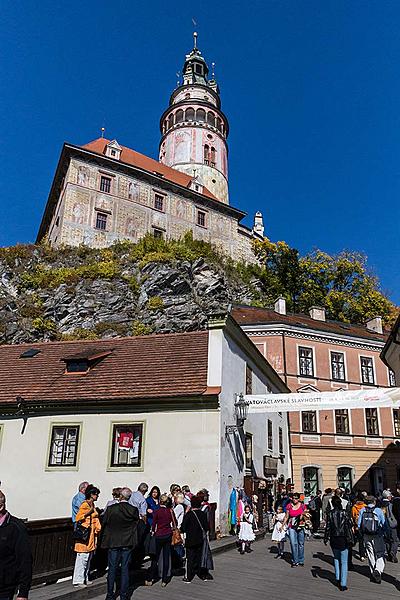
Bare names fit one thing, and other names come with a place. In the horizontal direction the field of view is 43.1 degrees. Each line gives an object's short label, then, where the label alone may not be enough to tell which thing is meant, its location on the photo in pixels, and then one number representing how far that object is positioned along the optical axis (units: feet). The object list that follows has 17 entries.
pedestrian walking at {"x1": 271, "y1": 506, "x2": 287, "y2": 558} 40.83
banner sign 54.39
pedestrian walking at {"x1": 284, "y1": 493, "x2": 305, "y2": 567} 37.58
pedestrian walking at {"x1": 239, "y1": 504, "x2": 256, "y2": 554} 42.45
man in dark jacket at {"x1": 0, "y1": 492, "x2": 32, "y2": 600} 14.75
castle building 166.40
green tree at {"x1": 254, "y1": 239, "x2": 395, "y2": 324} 169.37
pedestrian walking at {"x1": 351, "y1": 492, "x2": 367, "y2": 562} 38.52
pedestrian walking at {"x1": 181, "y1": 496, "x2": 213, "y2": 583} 31.81
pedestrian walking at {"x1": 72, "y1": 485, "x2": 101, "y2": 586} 28.07
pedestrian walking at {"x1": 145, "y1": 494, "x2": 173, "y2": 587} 31.12
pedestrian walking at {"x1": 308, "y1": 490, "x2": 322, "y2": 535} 63.46
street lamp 53.72
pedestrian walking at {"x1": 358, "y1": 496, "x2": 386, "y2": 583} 33.24
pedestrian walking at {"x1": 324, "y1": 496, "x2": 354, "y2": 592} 30.78
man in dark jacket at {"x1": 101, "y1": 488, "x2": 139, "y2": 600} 25.85
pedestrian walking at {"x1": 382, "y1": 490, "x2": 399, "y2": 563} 42.92
